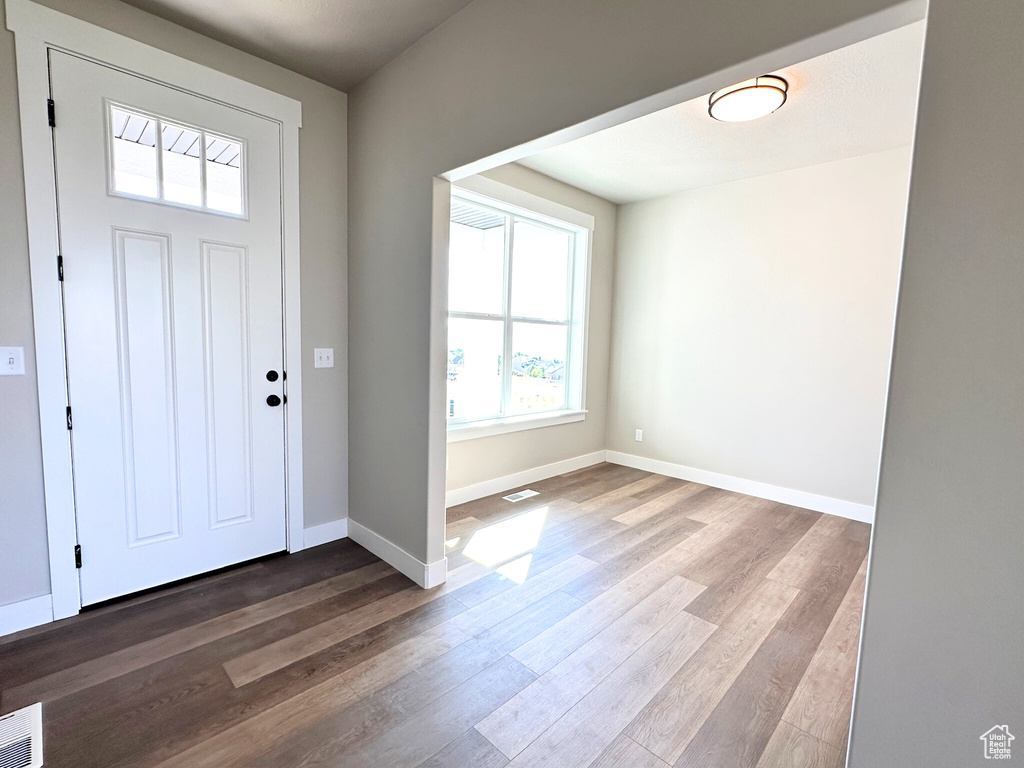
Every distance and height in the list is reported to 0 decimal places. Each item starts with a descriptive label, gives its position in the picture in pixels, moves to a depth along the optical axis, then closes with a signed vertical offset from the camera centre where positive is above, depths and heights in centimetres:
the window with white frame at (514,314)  380 +24
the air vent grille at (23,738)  142 -133
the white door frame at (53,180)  195 +61
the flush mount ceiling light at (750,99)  242 +131
